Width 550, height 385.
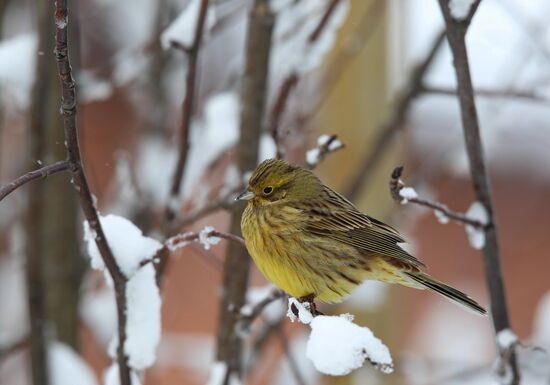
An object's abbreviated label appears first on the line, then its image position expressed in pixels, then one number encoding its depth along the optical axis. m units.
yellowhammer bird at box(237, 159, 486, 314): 5.18
